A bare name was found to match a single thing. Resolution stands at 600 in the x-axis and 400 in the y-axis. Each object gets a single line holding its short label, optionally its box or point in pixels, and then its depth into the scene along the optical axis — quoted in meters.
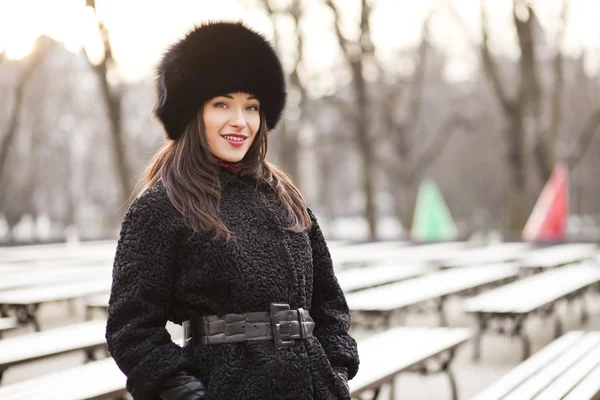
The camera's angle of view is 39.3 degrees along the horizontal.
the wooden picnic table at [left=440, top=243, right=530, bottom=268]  11.75
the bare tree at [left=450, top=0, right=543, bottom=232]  16.83
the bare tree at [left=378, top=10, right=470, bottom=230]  25.75
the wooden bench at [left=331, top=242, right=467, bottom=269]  12.29
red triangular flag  15.49
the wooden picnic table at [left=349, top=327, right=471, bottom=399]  4.80
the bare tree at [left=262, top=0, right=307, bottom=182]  21.38
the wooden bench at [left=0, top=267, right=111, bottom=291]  9.05
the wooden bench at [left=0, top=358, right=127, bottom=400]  4.09
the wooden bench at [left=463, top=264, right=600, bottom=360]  7.05
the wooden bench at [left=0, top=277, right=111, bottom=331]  7.43
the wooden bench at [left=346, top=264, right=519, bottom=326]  7.27
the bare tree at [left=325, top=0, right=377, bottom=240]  19.97
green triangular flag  18.31
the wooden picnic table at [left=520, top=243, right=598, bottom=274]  11.19
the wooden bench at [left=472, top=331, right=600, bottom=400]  4.73
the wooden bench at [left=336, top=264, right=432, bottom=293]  8.92
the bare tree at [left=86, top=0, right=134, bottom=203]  15.57
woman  2.23
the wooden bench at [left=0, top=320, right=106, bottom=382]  5.02
